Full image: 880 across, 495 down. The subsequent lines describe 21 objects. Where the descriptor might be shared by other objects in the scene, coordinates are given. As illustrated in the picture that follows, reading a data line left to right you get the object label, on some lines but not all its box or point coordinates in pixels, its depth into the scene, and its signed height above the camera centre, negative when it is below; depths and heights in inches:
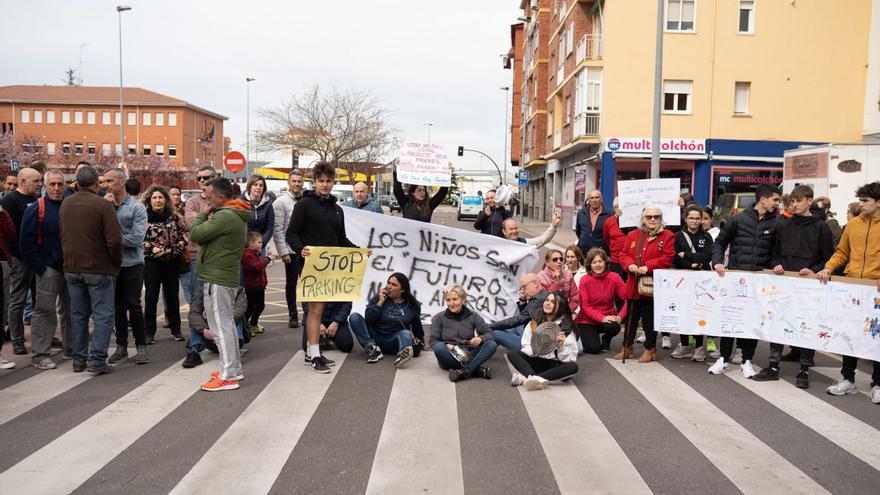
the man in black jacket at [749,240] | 310.5 -12.2
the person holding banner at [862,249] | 272.1 -13.2
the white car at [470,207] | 2041.1 -1.0
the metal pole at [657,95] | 781.9 +122.2
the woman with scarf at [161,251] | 345.4 -22.8
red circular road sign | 791.7 +43.9
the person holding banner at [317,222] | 303.6 -7.5
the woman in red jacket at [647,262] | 327.6 -23.0
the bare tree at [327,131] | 1755.7 +172.9
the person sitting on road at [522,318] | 319.0 -47.1
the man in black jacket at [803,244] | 295.7 -12.5
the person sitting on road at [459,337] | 289.4 -51.9
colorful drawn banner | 279.3 -39.1
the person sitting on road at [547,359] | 281.6 -57.7
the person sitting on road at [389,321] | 316.8 -49.4
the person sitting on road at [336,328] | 329.4 -54.6
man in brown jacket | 281.7 -23.3
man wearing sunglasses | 358.0 -7.3
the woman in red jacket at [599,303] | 343.6 -43.8
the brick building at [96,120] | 3735.2 +403.9
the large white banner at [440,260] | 364.5 -26.4
